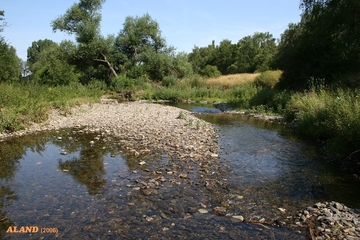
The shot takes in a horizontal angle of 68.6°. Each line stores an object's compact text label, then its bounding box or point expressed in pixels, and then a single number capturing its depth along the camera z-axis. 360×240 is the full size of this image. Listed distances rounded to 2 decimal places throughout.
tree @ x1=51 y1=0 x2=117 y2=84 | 39.75
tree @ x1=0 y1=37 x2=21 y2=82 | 33.18
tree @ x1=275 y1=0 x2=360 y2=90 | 20.39
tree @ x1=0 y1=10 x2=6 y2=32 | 35.83
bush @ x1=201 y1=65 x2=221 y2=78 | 66.94
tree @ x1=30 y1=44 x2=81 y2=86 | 39.16
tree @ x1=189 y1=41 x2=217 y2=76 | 93.06
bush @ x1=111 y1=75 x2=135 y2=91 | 35.07
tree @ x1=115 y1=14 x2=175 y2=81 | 42.66
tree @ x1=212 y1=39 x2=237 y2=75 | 87.20
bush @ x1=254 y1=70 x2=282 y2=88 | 37.19
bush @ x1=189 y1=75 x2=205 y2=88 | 42.55
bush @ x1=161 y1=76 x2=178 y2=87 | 41.59
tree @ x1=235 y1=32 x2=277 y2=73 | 77.44
